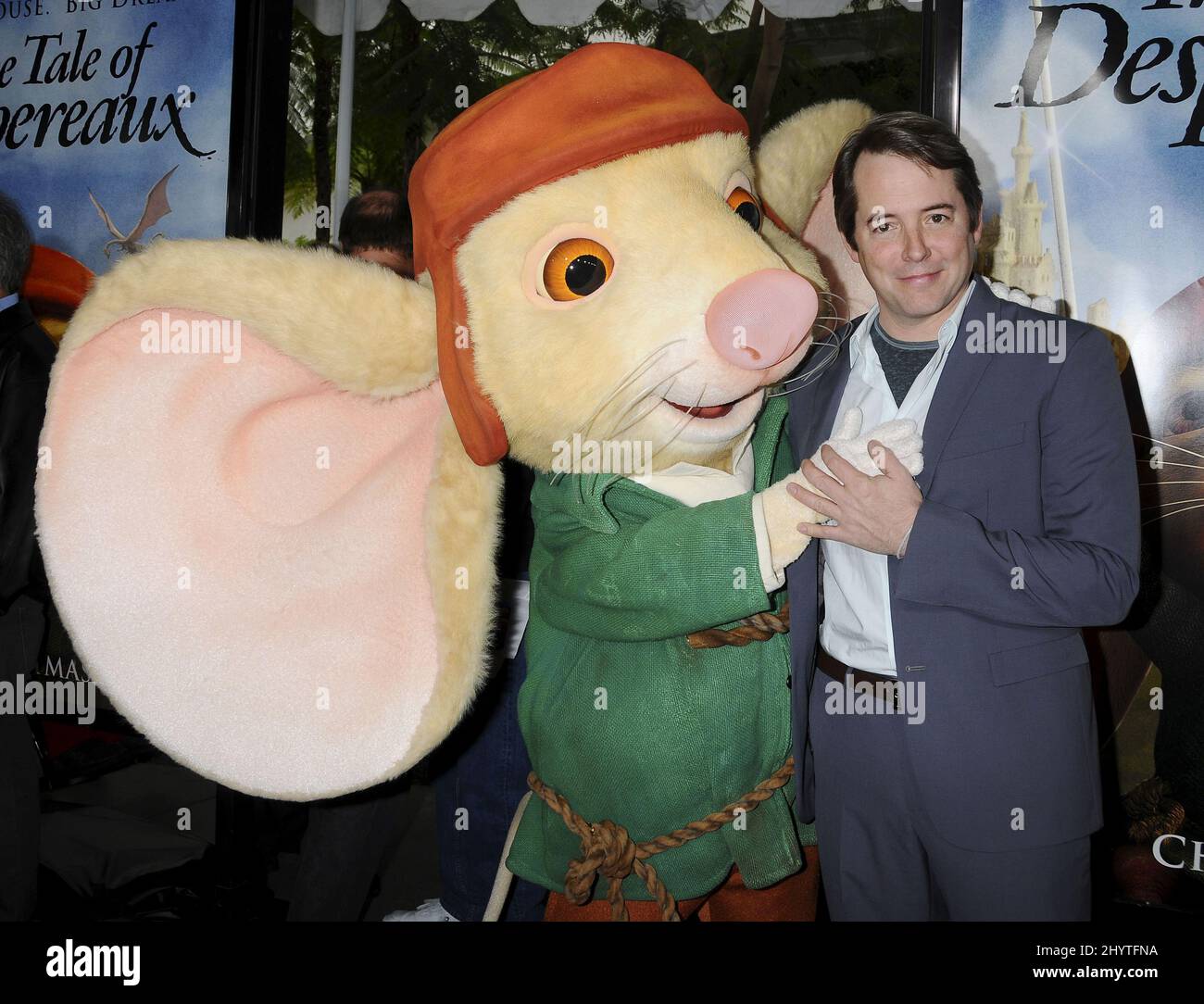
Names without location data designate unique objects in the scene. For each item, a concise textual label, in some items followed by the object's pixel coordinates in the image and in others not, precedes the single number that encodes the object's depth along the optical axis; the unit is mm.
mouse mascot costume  1562
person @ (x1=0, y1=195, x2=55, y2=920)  2268
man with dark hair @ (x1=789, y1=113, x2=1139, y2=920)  1504
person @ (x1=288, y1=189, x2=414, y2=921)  2445
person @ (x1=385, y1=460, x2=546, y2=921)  2340
